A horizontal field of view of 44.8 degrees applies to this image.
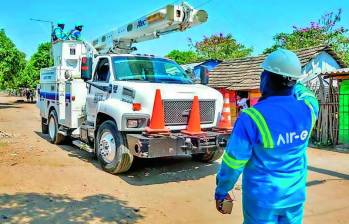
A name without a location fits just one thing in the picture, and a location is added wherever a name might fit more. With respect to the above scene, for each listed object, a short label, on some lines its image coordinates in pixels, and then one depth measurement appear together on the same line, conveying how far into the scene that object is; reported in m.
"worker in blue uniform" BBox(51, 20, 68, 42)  11.84
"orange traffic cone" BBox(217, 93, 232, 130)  8.36
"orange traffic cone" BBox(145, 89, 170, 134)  7.43
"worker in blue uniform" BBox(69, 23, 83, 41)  11.73
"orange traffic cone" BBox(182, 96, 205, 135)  7.73
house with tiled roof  17.61
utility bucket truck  7.52
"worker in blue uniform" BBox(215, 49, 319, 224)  2.81
